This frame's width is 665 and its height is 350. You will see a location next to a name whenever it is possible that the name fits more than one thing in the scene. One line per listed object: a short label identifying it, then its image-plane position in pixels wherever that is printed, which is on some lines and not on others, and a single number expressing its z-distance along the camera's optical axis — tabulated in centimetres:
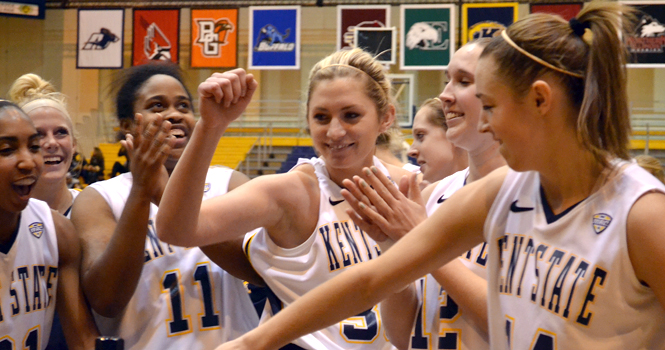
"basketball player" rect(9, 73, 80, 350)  298
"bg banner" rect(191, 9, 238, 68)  1366
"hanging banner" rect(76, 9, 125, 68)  1359
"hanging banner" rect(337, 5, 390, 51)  1276
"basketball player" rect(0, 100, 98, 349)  226
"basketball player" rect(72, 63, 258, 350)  230
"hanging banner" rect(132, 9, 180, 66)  1353
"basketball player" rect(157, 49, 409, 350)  194
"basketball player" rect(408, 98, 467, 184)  407
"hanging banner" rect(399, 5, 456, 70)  1252
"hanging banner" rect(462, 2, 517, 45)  1204
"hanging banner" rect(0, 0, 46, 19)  1332
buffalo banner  1309
